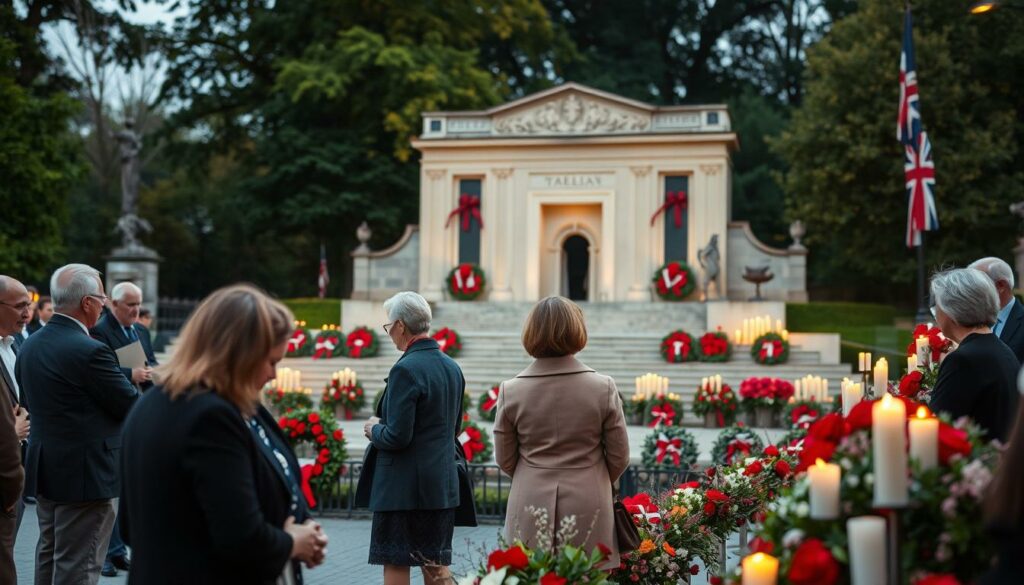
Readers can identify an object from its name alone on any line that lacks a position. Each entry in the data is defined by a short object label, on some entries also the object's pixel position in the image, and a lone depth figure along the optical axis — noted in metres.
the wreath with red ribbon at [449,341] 22.94
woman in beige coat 4.87
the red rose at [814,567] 2.81
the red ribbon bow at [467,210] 31.42
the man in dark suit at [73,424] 5.61
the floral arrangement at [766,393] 17.58
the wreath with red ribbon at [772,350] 21.78
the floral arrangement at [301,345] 23.36
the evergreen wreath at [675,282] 29.22
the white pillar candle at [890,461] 2.70
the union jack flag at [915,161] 17.22
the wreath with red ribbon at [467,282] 30.62
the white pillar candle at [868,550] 2.66
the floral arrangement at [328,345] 23.66
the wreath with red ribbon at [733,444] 10.78
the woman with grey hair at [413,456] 5.53
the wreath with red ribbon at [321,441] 10.84
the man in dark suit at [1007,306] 5.93
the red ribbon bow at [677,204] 30.22
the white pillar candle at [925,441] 2.95
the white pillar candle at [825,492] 2.89
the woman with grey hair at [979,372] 4.32
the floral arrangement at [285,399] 17.61
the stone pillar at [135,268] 29.50
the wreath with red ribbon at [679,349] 22.61
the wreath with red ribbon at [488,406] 17.29
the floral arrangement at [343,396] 19.36
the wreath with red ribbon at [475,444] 11.70
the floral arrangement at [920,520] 2.85
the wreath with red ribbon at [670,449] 10.95
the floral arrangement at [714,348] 22.42
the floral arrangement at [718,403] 17.91
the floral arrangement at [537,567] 4.36
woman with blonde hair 3.03
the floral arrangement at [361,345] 23.61
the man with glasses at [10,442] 5.00
